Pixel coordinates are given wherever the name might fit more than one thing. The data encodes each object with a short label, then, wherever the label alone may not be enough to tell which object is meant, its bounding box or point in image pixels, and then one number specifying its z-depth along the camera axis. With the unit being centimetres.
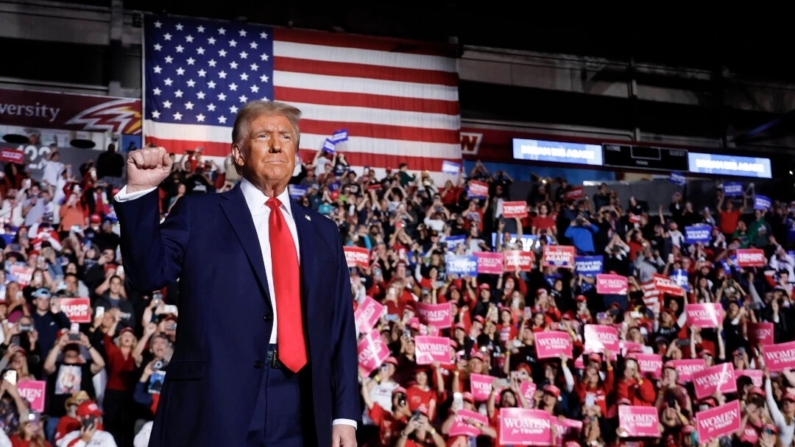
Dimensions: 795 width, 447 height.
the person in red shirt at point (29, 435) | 629
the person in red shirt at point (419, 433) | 704
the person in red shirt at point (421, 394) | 771
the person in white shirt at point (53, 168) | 1124
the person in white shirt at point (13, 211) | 981
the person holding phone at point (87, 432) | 641
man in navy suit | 201
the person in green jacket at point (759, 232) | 1340
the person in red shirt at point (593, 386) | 842
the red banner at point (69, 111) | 1377
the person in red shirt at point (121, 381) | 694
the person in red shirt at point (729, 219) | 1409
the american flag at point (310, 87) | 1470
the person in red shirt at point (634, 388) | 861
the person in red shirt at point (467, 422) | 714
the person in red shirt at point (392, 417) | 734
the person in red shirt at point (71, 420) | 661
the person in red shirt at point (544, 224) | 1243
